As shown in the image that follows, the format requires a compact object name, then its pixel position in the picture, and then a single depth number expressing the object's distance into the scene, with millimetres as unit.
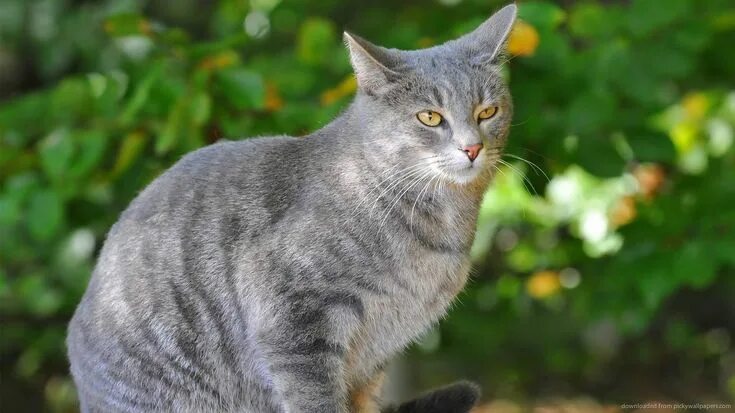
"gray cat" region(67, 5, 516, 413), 4555
